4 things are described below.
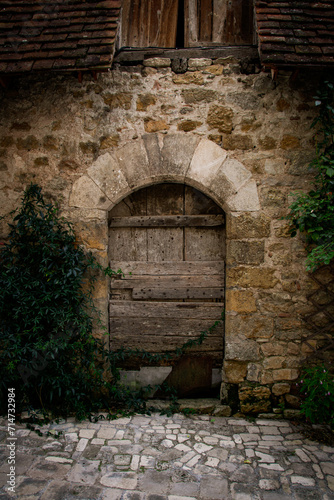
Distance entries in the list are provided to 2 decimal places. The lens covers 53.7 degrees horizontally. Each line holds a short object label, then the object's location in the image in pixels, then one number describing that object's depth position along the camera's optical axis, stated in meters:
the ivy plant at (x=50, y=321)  3.00
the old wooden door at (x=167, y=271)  3.36
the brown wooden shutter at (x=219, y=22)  3.27
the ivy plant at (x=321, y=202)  2.87
